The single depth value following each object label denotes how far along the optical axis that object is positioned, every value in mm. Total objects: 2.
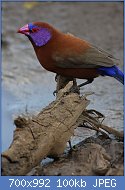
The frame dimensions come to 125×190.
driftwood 9273
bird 10570
